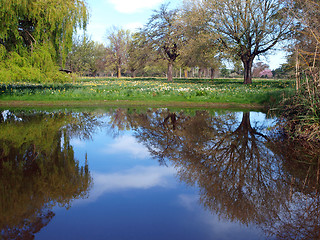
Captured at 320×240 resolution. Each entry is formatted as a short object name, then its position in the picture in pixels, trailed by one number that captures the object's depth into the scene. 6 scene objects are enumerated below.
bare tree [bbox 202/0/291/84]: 26.86
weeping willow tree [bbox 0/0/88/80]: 14.25
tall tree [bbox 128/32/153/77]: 39.94
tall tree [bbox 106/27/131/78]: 63.56
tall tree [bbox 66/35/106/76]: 61.69
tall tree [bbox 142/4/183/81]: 39.16
